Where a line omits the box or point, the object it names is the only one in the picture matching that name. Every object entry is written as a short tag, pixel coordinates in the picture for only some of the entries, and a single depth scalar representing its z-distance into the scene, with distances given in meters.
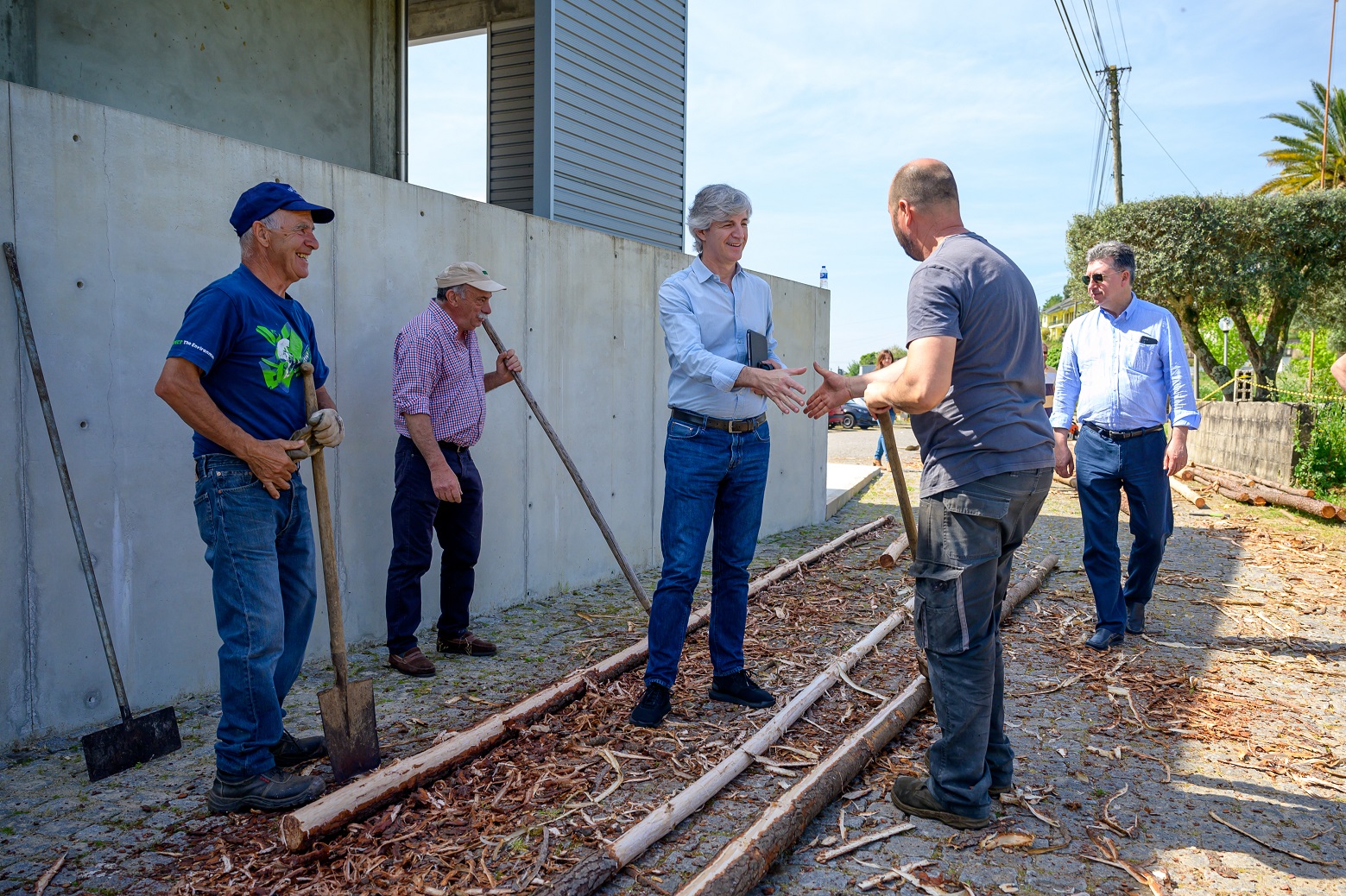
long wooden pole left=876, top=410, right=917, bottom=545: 3.86
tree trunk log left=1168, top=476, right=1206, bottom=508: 10.77
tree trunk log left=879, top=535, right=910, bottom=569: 6.95
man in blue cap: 3.01
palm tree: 31.23
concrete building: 3.65
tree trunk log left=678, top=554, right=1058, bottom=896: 2.54
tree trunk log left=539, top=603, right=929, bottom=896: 2.56
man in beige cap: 4.59
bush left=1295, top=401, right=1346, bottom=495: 10.62
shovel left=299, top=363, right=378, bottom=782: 3.29
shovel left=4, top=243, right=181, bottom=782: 3.35
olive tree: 23.23
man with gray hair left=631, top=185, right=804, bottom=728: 3.93
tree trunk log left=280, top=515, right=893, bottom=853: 2.81
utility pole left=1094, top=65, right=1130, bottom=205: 25.27
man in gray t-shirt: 2.94
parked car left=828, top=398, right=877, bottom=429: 27.71
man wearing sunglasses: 5.04
